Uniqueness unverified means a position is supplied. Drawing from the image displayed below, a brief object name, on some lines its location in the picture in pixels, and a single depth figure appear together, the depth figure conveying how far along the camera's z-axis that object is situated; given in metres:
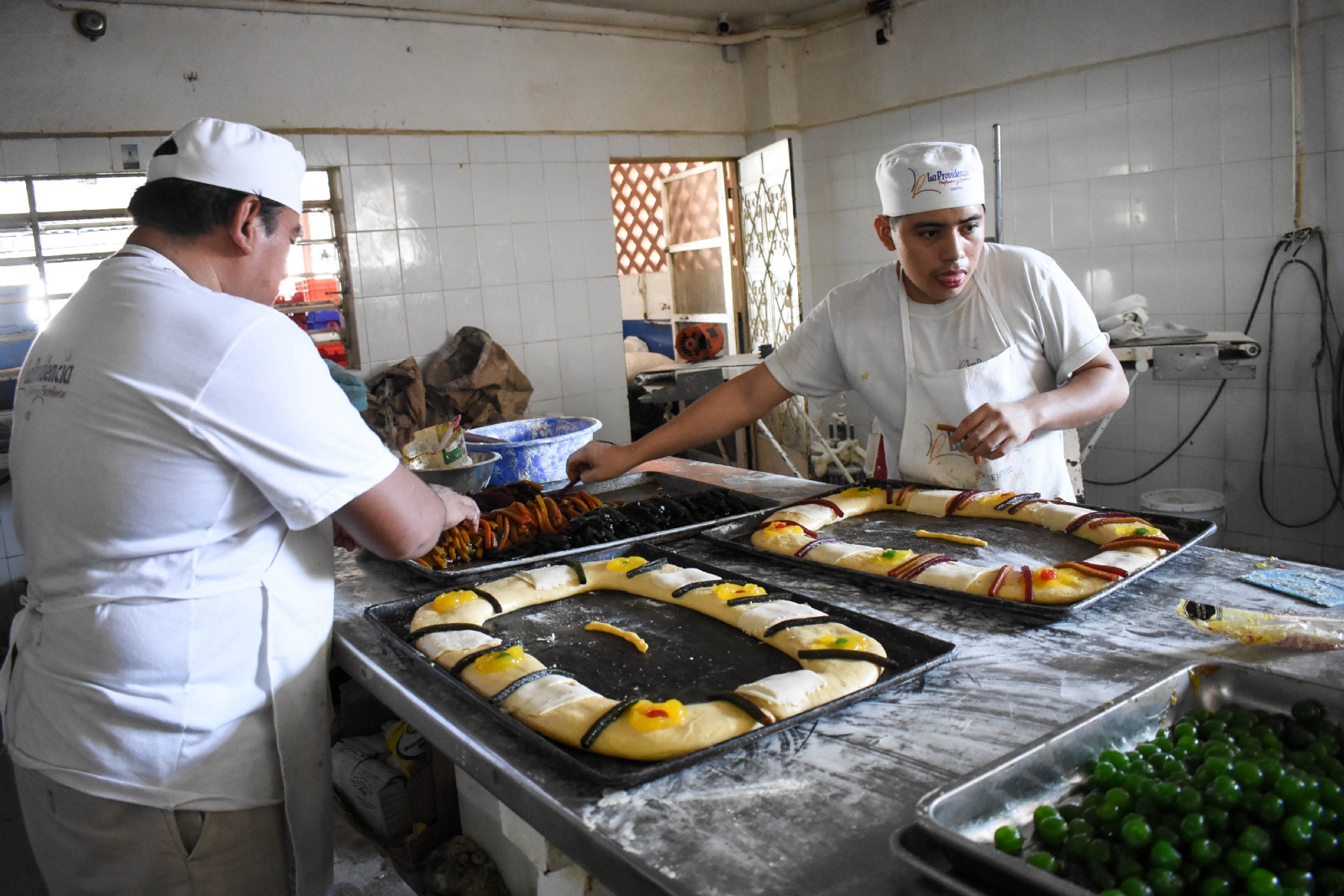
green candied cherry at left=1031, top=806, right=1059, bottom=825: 0.89
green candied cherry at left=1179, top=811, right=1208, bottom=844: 0.83
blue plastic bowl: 2.73
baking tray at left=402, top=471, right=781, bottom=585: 2.07
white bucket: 4.00
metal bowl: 2.39
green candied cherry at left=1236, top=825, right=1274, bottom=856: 0.82
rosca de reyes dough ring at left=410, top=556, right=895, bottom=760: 1.14
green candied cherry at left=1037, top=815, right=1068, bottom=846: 0.88
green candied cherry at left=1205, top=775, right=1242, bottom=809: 0.85
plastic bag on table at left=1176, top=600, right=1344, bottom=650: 1.28
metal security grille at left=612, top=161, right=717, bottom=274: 8.74
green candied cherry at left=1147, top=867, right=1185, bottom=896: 0.80
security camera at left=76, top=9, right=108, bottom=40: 4.24
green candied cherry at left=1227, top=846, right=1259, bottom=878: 0.80
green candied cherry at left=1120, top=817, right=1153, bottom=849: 0.84
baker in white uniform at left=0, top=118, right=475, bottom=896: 1.34
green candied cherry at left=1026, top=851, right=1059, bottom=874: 0.83
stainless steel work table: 0.93
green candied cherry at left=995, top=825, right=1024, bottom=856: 0.84
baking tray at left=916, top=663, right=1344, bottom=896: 0.80
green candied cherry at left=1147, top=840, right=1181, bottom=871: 0.82
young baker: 2.32
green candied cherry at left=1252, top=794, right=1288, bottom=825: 0.83
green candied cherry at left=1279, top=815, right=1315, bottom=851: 0.82
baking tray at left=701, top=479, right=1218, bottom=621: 1.54
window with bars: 4.34
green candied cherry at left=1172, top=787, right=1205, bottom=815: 0.85
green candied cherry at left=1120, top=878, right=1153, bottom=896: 0.79
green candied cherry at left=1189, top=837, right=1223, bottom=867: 0.82
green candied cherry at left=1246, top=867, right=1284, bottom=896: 0.78
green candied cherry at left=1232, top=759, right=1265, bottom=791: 0.87
